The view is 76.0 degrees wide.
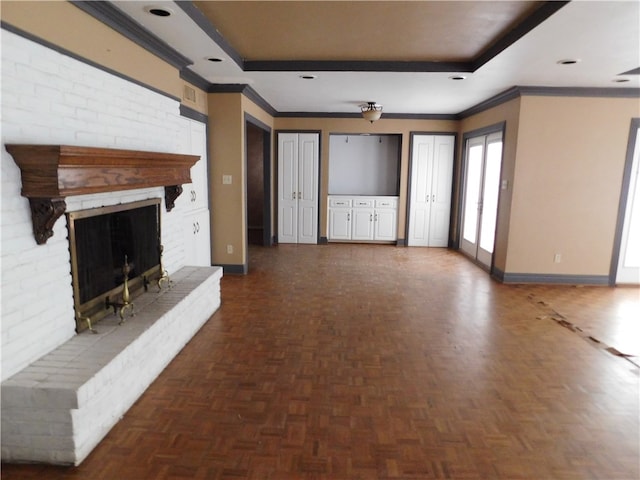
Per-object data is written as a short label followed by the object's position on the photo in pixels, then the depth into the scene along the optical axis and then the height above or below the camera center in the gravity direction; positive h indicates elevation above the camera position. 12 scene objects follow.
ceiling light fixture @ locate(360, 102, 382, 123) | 6.28 +0.98
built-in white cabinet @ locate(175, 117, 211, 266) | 4.84 -0.37
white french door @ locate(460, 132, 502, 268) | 6.21 -0.29
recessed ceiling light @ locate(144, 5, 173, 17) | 2.82 +1.12
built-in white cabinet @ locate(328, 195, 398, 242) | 8.20 -0.84
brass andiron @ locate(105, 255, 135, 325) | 2.82 -0.90
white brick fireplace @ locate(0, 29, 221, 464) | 1.98 -0.75
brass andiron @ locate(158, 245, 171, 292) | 3.51 -0.91
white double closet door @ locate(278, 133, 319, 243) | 7.92 -0.24
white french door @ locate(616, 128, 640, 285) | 5.34 -0.73
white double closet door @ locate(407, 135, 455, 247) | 7.88 -0.25
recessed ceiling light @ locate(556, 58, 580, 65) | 3.91 +1.13
